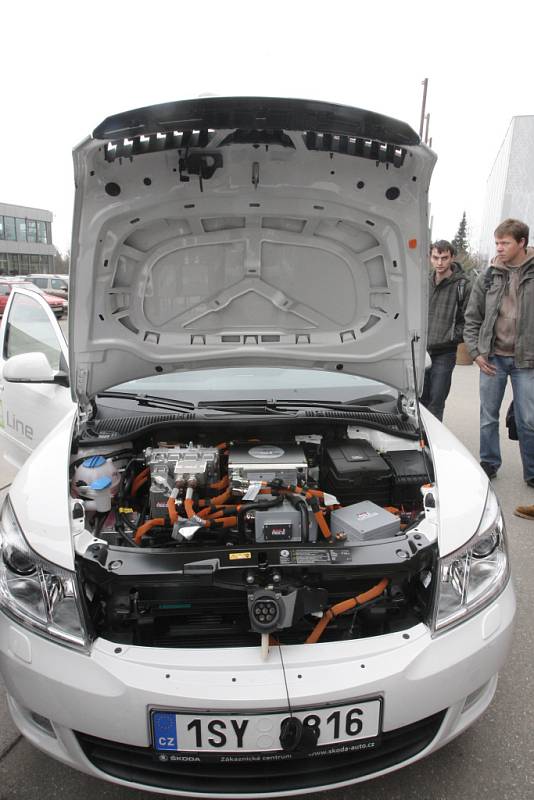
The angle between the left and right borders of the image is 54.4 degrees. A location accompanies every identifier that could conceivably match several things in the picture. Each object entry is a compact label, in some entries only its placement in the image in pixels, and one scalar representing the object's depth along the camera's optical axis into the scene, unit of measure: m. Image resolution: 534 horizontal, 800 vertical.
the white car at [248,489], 1.34
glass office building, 42.28
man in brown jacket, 3.68
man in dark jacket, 4.36
